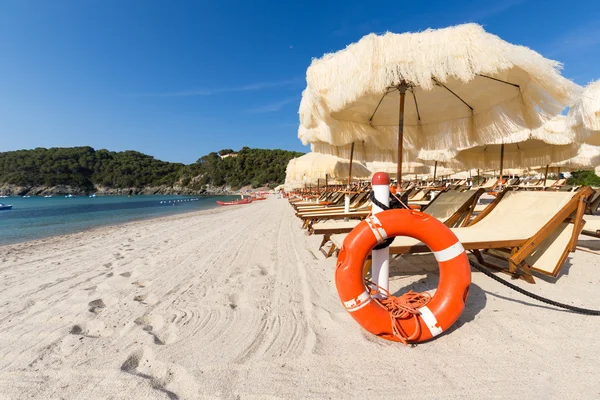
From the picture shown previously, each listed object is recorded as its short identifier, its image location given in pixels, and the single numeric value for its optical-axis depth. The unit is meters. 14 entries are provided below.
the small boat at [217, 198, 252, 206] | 26.05
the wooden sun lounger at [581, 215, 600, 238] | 3.18
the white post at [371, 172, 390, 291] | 1.75
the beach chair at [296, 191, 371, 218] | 6.10
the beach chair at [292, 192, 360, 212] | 8.26
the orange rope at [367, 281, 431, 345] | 1.49
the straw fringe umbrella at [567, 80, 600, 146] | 3.94
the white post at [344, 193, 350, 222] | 5.17
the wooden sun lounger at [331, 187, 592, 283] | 2.24
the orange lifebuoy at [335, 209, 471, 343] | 1.50
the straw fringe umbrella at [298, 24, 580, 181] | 2.13
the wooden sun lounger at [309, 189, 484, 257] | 3.18
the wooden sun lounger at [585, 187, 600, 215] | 4.92
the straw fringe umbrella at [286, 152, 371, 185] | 9.28
